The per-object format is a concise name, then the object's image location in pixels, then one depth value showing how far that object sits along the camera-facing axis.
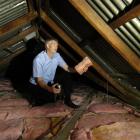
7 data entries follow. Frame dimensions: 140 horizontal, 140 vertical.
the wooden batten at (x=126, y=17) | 1.66
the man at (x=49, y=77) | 2.40
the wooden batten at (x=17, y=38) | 3.23
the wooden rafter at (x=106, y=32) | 1.83
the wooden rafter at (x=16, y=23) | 2.64
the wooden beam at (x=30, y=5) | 2.40
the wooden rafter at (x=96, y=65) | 2.65
